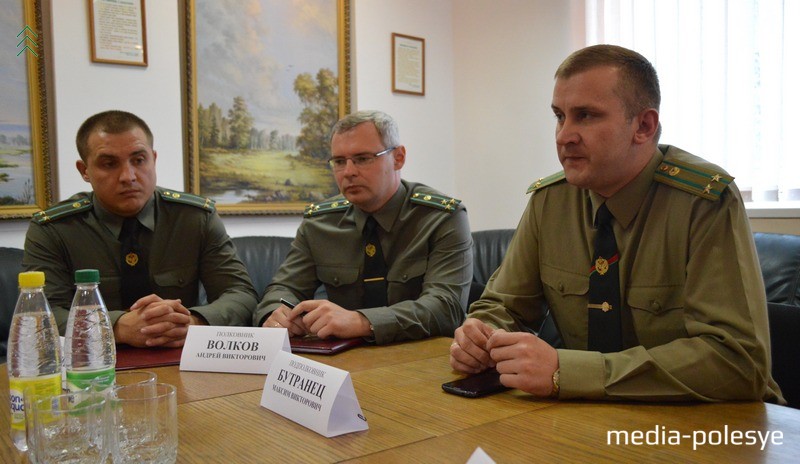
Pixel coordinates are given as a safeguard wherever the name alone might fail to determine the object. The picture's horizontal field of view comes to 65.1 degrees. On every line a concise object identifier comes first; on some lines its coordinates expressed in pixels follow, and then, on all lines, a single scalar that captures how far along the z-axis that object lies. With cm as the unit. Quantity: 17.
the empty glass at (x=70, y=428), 88
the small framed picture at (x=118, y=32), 323
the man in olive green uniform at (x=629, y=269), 126
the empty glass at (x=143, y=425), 92
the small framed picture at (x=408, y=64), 444
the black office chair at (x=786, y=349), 199
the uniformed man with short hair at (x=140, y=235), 231
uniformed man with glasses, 237
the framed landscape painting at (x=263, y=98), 369
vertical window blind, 286
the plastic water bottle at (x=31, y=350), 103
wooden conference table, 97
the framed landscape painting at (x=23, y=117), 305
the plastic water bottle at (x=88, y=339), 116
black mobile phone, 128
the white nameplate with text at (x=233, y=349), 153
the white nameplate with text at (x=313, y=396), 108
